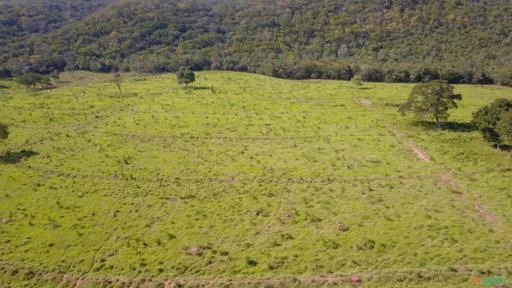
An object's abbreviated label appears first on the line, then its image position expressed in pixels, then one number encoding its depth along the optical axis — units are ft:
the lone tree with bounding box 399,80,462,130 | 237.04
